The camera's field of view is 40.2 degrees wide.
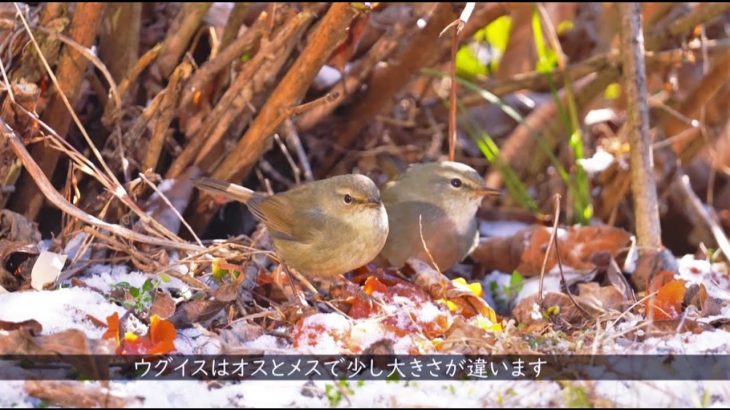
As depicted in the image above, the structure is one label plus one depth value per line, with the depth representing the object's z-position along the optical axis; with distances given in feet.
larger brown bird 12.89
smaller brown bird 14.39
